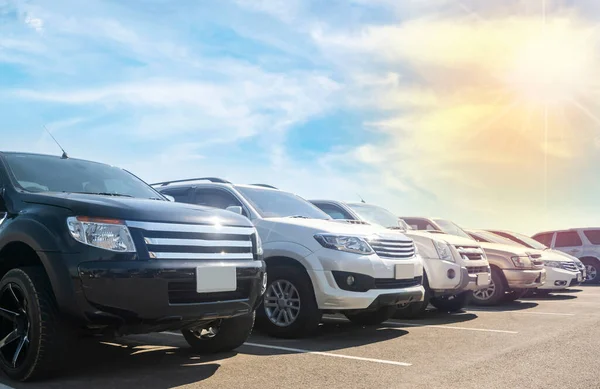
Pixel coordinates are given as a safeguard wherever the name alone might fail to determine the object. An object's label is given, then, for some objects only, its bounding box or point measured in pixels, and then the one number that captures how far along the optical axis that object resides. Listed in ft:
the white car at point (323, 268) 21.31
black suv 13.87
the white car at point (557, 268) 44.24
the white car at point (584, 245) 63.36
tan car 36.68
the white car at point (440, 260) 28.60
